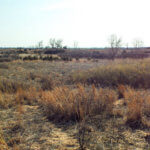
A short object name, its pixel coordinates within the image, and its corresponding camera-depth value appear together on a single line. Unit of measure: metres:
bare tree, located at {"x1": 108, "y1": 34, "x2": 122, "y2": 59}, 54.56
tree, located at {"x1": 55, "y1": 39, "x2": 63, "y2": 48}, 128.25
